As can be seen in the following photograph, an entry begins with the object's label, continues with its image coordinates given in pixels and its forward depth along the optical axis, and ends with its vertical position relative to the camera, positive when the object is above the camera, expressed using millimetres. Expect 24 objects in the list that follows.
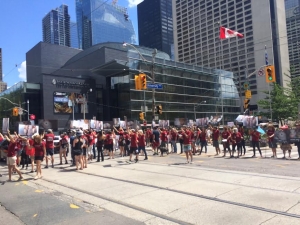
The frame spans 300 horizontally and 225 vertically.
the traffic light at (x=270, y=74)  21469 +3663
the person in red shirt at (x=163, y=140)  18005 -738
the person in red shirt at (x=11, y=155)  10484 -712
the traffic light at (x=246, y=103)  23266 +1706
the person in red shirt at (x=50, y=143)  14044 -462
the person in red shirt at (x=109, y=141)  16016 -571
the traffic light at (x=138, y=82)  21797 +3551
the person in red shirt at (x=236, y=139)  15650 -774
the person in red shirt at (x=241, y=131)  15898 -360
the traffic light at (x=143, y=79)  21719 +3711
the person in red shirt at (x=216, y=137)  17062 -663
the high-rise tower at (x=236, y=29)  69250 +25138
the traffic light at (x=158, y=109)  24062 +1616
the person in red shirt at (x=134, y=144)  14680 -726
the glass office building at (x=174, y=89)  53125 +8338
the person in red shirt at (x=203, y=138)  17750 -715
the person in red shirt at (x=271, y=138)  14883 -767
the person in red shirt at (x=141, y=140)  15148 -567
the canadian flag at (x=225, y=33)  24750 +7891
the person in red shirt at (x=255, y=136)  15504 -676
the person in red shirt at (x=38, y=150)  10828 -597
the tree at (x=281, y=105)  35831 +2277
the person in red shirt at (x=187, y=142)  13568 -720
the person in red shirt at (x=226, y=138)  16266 -716
